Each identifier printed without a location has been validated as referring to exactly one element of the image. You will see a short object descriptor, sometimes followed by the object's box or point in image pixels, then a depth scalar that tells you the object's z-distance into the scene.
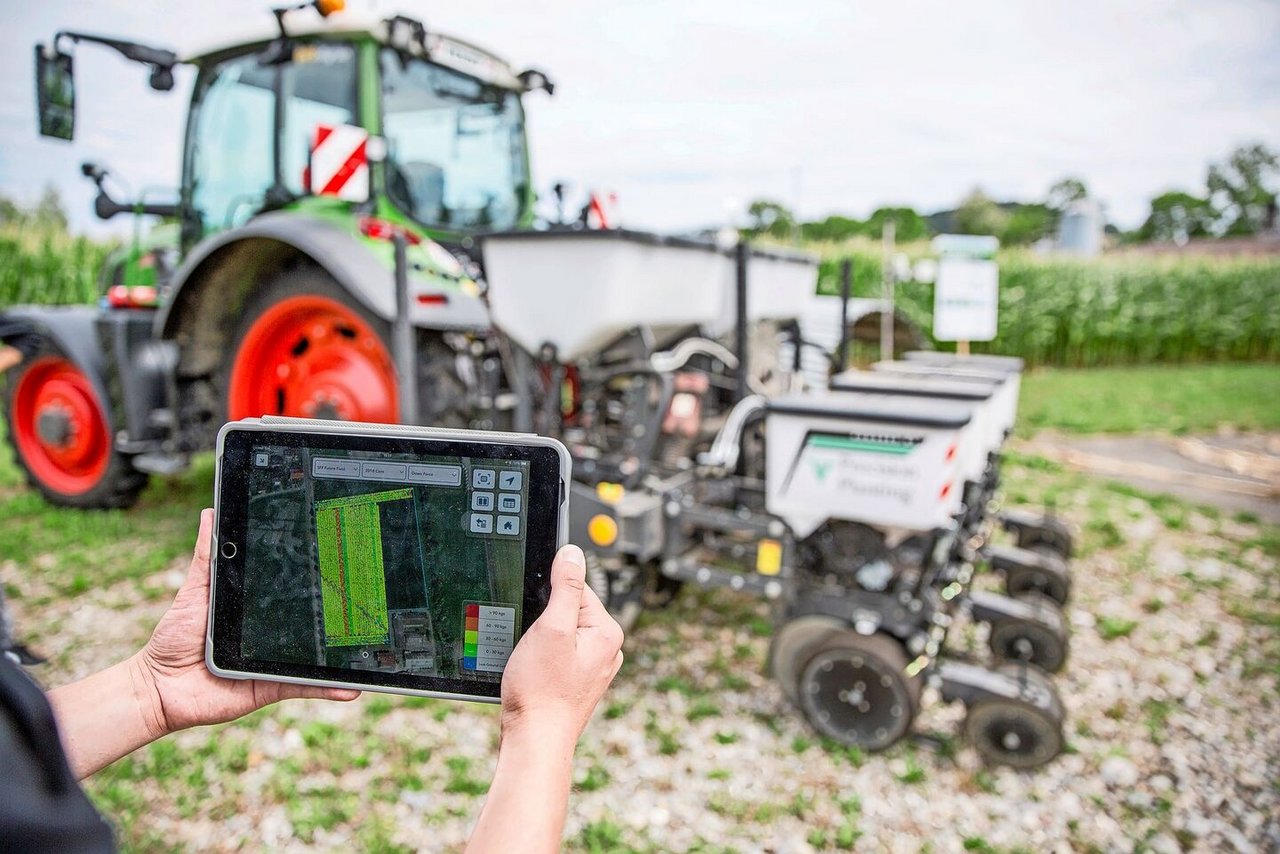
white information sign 6.62
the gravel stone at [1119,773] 2.70
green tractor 3.24
